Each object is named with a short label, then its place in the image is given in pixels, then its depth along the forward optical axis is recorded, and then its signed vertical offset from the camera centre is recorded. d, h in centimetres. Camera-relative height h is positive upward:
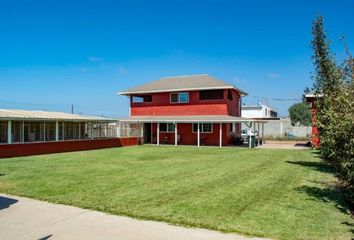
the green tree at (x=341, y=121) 762 +10
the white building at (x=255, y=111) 5734 +246
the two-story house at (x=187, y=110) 3169 +156
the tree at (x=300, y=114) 8238 +276
